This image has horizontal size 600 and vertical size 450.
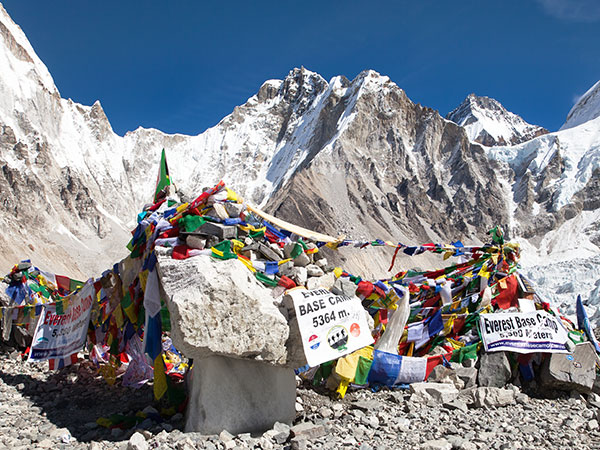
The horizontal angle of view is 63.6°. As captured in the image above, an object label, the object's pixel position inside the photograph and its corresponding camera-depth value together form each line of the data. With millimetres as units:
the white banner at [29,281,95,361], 9047
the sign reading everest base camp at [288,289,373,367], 5867
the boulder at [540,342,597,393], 7648
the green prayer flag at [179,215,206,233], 6301
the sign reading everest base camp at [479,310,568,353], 8109
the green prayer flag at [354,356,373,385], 7367
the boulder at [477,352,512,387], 7828
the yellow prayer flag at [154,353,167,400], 6523
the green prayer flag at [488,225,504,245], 10516
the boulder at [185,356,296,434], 5613
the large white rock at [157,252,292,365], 5207
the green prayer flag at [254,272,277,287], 6367
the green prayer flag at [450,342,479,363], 8281
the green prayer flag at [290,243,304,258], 6957
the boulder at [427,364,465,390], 7650
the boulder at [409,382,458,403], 6871
